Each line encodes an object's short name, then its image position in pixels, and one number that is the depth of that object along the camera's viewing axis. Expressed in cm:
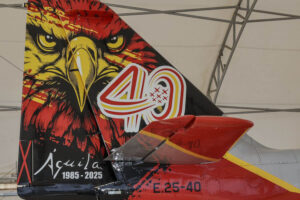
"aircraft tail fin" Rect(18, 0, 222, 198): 747
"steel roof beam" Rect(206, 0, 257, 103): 2533
